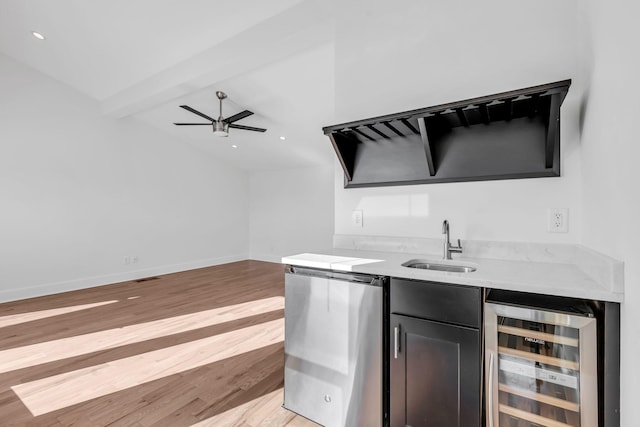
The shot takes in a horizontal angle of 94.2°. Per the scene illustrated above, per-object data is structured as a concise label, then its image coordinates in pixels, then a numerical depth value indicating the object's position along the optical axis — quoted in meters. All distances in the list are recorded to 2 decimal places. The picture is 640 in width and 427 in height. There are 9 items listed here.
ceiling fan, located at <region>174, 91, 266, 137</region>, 4.24
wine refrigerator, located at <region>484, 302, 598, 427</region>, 1.01
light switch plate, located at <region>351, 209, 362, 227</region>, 2.24
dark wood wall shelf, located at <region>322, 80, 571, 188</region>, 1.47
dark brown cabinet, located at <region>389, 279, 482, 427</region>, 1.21
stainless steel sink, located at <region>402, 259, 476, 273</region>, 1.66
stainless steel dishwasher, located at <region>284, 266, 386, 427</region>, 1.43
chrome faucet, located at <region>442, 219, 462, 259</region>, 1.74
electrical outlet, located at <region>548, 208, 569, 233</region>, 1.54
